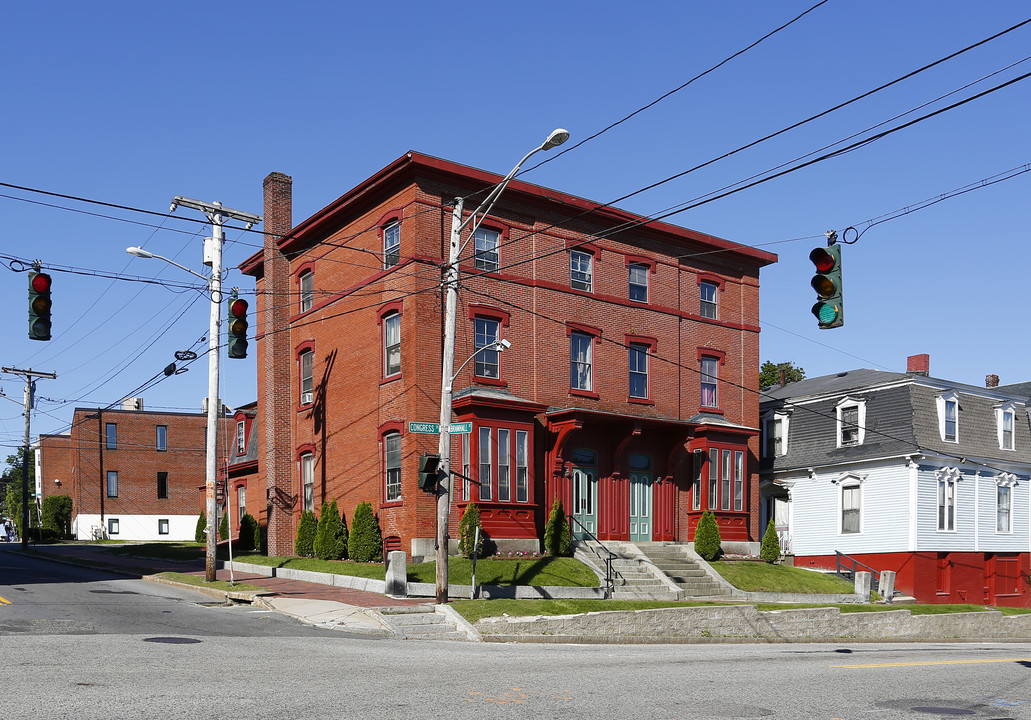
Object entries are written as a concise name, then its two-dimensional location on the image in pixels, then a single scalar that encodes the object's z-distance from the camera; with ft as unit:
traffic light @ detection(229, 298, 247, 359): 69.31
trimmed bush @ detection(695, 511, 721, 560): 109.81
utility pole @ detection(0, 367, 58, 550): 162.81
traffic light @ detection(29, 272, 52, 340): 59.57
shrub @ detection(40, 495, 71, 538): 221.25
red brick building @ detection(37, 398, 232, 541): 225.15
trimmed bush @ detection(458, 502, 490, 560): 92.12
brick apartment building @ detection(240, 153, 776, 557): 97.45
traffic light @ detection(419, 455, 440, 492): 69.72
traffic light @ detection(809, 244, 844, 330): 45.09
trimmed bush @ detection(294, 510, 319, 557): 110.83
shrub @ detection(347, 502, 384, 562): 98.84
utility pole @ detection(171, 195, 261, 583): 90.27
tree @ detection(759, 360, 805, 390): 213.52
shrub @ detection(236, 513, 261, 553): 131.23
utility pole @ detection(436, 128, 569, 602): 72.02
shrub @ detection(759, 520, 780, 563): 118.21
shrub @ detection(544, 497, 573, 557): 98.37
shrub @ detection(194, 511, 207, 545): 164.00
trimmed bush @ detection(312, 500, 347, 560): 104.78
